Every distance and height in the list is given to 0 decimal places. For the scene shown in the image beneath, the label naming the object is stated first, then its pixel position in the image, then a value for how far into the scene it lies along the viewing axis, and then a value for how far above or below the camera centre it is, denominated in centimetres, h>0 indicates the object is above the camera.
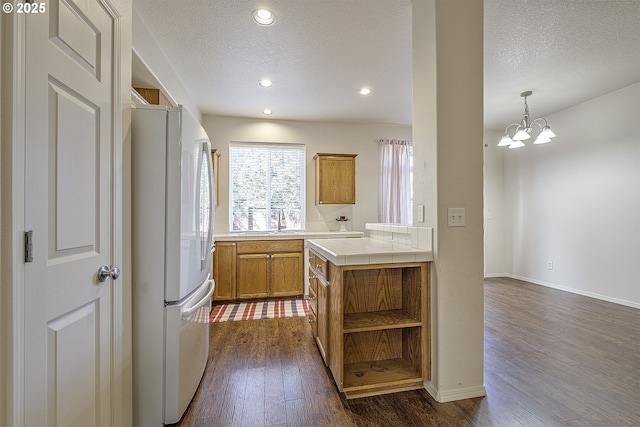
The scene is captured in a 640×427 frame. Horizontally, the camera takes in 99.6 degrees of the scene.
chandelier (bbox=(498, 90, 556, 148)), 330 +99
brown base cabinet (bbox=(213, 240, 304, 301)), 371 -77
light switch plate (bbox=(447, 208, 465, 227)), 176 -2
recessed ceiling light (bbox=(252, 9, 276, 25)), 204 +153
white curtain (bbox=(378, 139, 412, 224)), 470 +55
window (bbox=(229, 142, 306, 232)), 438 +46
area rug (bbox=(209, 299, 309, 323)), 323 -123
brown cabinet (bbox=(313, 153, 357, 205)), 429 +57
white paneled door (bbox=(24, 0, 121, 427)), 88 +0
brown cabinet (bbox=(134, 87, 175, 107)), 246 +109
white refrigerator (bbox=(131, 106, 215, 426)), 148 -26
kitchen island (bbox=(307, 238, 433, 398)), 175 -73
